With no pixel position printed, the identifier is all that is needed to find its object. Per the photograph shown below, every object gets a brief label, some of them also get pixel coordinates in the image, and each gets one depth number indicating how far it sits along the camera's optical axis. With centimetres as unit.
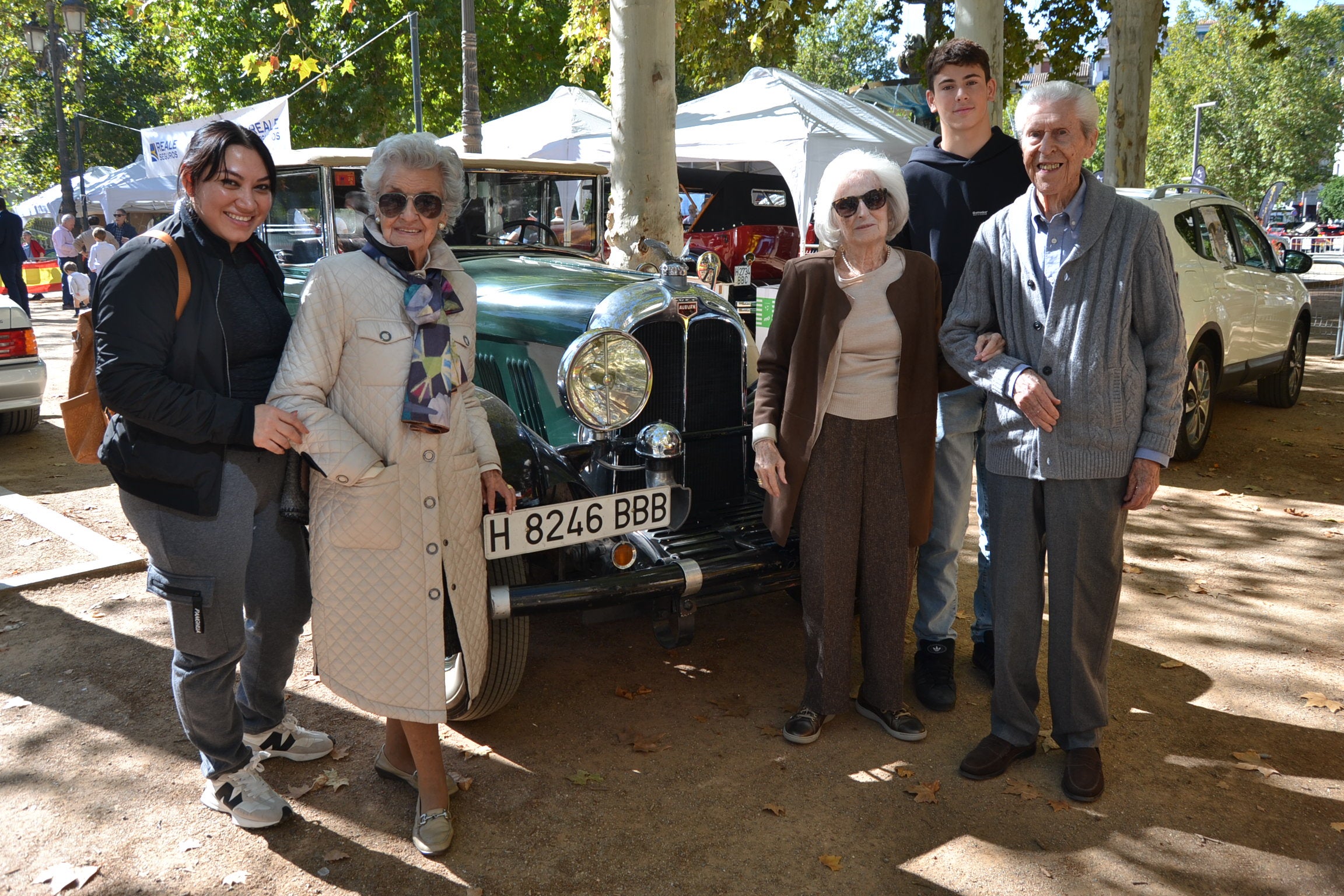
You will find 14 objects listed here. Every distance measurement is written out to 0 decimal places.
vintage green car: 313
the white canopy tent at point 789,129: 1184
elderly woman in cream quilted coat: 249
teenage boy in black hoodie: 354
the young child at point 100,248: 1435
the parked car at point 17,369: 738
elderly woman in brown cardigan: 312
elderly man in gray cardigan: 282
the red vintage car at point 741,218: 1424
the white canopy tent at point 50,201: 2855
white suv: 717
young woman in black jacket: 238
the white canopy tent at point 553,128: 1266
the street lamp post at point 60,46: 1944
